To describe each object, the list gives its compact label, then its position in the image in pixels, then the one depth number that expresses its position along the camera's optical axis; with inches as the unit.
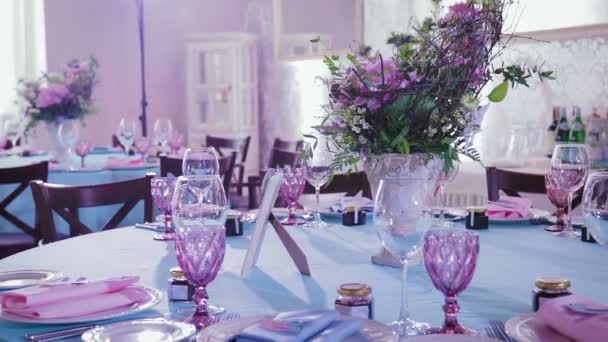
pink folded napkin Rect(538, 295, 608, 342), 43.5
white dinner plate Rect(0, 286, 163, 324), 50.7
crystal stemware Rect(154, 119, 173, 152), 191.5
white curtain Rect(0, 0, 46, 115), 266.7
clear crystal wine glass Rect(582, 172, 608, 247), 62.9
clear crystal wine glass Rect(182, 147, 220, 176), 111.7
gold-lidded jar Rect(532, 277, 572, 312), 52.0
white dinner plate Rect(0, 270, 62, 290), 62.8
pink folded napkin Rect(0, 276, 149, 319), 52.0
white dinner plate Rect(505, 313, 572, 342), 45.5
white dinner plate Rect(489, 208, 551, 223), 87.0
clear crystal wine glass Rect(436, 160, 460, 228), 63.5
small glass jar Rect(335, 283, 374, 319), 48.7
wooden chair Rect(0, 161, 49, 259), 134.8
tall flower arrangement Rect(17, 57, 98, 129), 165.9
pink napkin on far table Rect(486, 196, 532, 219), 88.5
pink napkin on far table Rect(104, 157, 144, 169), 153.0
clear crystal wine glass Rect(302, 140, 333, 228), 89.0
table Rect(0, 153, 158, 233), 144.4
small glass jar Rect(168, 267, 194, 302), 56.4
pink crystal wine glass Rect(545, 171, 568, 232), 83.9
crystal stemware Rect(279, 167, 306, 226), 89.0
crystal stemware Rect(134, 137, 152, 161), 174.2
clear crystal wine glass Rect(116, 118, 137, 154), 179.5
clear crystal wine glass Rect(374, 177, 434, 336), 50.2
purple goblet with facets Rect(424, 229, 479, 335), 46.6
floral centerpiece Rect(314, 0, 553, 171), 63.5
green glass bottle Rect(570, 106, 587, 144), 158.2
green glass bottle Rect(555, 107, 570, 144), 162.0
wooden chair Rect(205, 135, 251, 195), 216.5
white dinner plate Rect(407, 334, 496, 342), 43.3
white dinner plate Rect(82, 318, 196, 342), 46.9
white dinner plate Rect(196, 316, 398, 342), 44.3
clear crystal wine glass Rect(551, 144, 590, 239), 82.9
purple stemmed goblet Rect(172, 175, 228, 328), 50.9
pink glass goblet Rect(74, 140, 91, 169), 161.2
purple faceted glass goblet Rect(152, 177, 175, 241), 80.9
